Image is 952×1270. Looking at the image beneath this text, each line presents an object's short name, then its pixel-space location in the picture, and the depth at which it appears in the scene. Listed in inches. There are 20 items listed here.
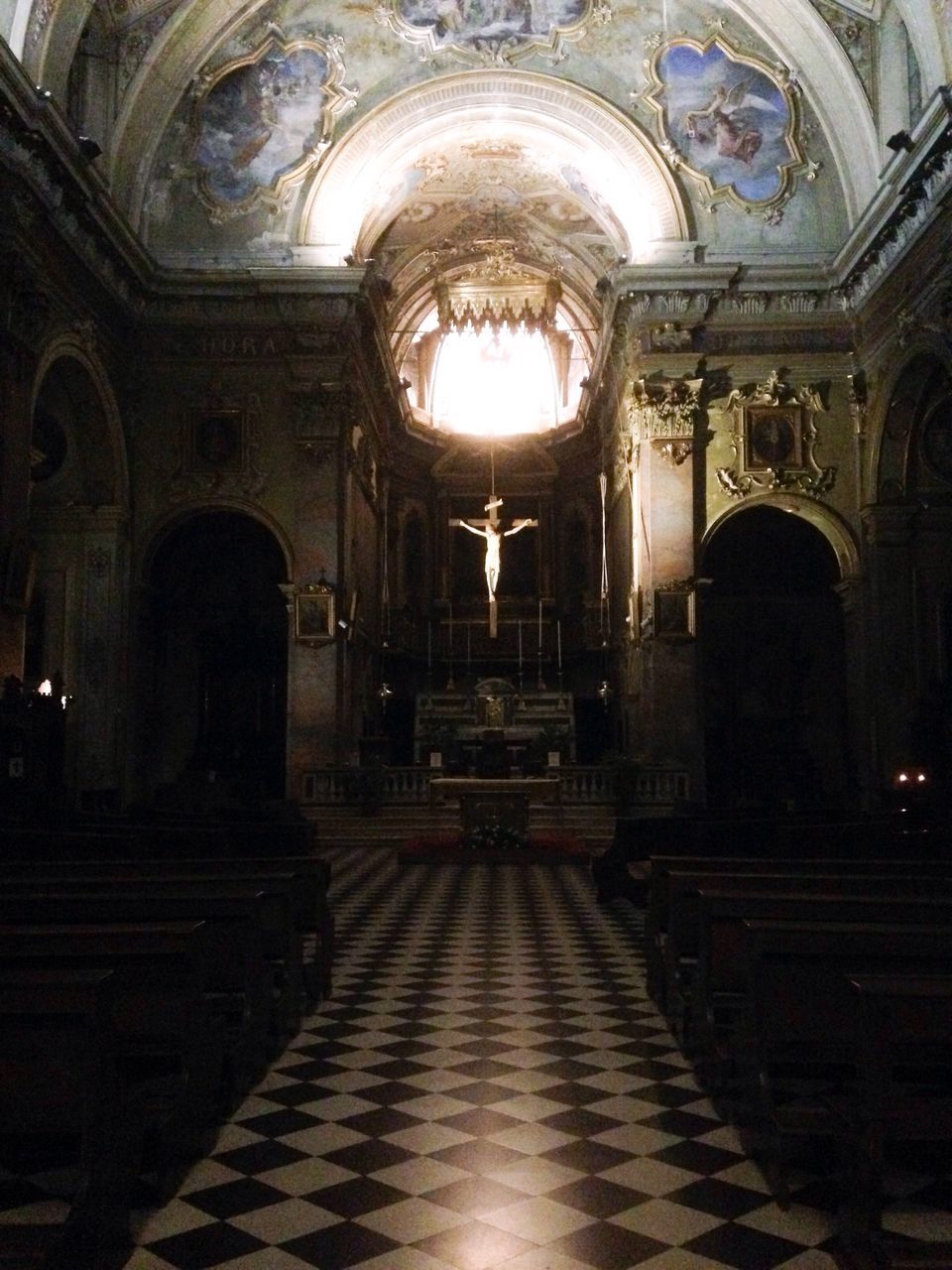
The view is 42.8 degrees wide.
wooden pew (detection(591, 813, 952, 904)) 358.6
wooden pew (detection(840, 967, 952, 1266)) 130.1
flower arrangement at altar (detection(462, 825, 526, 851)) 610.9
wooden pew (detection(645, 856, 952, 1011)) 277.0
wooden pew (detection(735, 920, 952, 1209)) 159.2
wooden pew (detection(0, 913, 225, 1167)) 158.2
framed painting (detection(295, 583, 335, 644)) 811.4
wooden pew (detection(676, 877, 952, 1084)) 202.4
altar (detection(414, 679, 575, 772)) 954.1
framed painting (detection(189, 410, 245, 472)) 829.2
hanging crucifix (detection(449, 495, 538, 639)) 1046.9
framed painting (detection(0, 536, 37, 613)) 565.0
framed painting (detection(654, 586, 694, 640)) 804.6
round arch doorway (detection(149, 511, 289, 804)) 916.0
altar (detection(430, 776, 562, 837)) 622.5
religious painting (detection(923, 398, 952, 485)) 768.9
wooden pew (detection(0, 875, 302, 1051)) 200.1
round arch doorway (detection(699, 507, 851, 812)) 946.7
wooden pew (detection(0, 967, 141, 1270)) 122.5
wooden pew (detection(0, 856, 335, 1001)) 265.3
